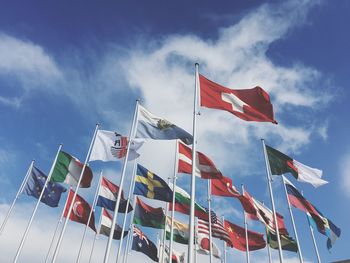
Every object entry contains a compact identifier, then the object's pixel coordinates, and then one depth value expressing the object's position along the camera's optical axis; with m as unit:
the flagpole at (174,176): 19.30
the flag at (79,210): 25.34
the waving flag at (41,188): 25.02
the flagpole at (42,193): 22.70
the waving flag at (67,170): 23.68
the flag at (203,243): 26.56
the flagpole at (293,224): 20.93
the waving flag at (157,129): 14.94
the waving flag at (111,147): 17.08
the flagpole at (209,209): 21.50
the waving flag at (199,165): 17.62
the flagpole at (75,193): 20.77
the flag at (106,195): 25.67
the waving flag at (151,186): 20.11
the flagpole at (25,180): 25.16
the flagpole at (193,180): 10.12
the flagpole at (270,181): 17.65
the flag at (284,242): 26.44
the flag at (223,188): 22.06
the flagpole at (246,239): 26.19
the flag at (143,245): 26.42
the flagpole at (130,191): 19.51
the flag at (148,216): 23.80
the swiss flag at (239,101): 14.47
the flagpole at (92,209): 25.75
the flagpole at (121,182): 13.08
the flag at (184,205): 23.52
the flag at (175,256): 33.19
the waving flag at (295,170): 19.69
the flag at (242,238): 28.51
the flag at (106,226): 27.91
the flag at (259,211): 22.39
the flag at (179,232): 26.23
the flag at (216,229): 25.30
